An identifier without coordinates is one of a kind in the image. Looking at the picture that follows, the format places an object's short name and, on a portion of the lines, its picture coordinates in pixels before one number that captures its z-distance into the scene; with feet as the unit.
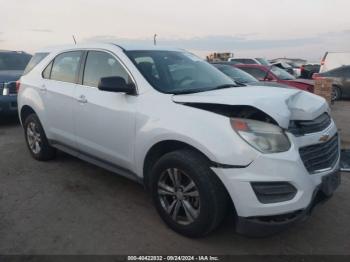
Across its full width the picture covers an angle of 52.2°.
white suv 8.92
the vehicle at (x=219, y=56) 106.83
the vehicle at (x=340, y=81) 44.88
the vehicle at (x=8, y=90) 25.48
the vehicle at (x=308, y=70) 67.88
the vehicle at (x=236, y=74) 26.55
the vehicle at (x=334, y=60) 54.29
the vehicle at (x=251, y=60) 65.16
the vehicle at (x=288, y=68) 64.58
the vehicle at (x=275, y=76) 32.76
